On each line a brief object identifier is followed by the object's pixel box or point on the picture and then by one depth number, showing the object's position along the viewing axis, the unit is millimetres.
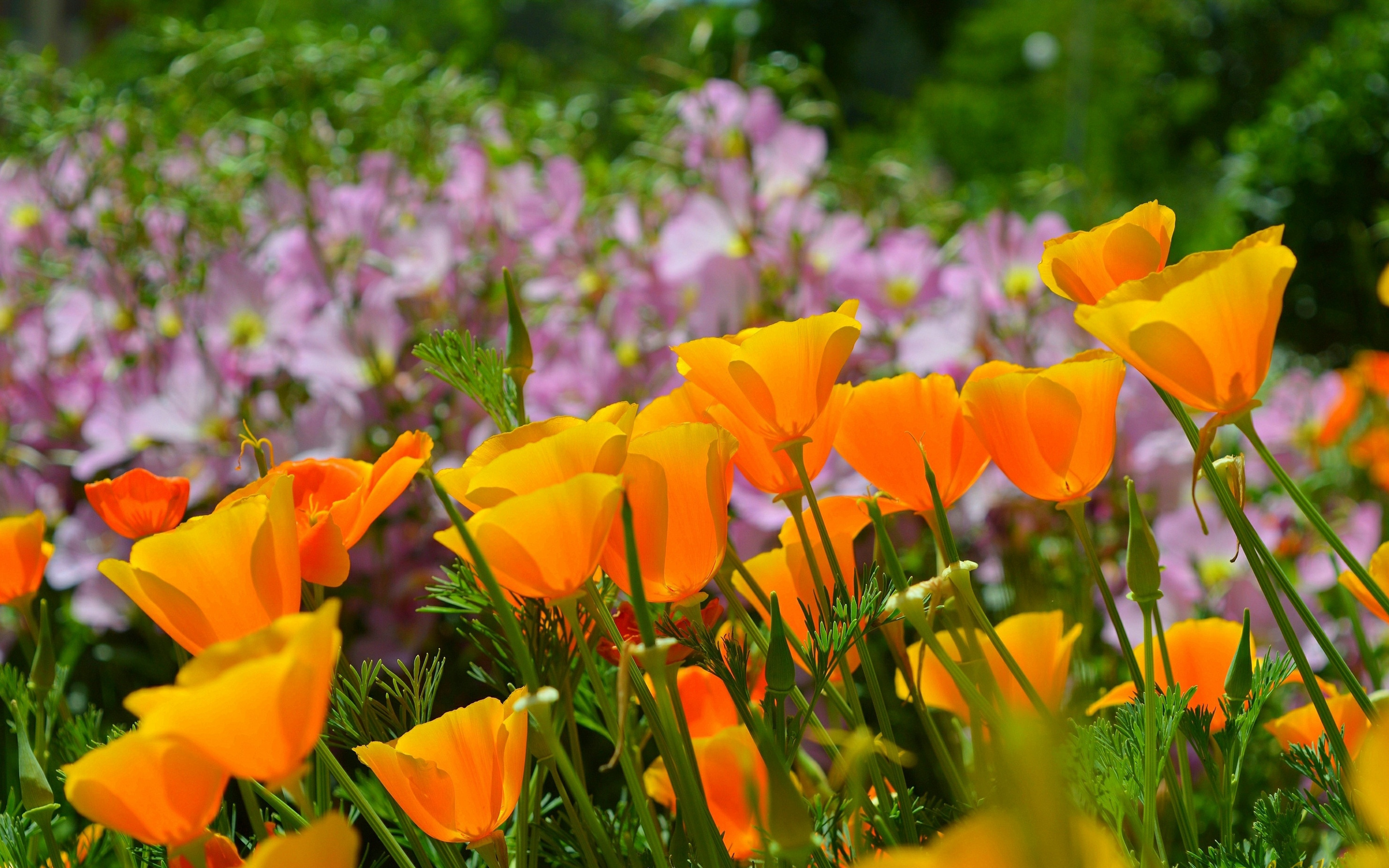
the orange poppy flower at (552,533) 1538
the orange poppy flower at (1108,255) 1595
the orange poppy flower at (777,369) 1587
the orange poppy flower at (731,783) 1612
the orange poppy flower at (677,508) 1572
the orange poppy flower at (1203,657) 1652
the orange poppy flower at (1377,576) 1613
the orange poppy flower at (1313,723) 1626
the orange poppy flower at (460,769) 1576
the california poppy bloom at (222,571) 1549
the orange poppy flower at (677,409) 1633
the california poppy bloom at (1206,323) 1556
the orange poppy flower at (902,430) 1616
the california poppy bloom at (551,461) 1562
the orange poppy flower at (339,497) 1585
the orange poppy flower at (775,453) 1622
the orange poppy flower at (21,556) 1628
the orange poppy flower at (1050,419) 1590
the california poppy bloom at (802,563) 1653
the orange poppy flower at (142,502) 1628
